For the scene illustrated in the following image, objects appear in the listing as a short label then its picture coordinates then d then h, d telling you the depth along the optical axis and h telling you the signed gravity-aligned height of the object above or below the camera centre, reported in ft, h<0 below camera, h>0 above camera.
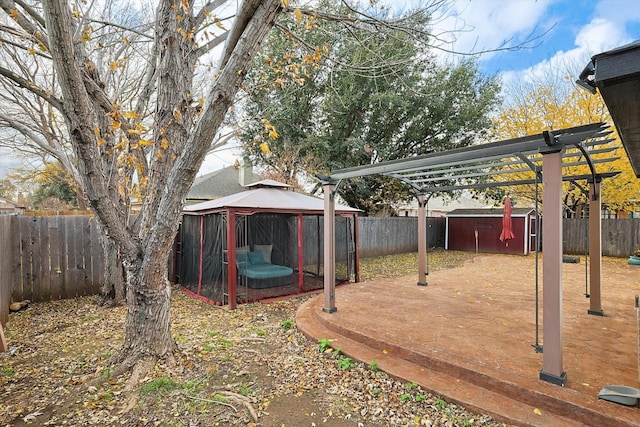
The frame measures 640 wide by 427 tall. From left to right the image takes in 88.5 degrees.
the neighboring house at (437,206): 65.16 +1.45
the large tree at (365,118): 36.06 +11.07
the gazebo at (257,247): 18.83 -2.33
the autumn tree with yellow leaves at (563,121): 33.45 +9.78
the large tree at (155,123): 8.38 +2.71
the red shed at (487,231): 40.96 -2.71
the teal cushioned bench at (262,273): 20.84 -3.85
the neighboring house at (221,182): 56.13 +5.93
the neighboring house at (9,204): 64.50 +2.83
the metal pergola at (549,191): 8.28 +0.63
